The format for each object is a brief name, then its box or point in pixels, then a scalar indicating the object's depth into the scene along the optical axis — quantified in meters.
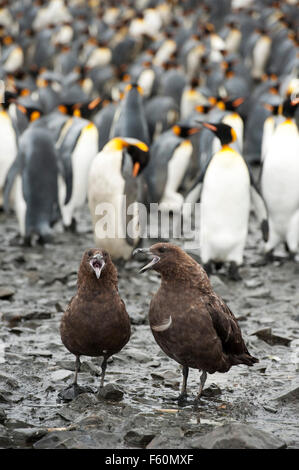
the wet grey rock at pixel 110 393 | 8.60
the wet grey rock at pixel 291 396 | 8.68
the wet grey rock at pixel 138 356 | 10.22
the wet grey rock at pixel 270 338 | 10.95
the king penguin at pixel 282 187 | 15.63
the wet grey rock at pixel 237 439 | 6.94
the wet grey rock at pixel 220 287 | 13.56
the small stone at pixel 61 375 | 9.23
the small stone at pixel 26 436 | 7.47
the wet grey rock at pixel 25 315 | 11.73
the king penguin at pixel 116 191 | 15.41
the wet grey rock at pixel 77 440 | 7.18
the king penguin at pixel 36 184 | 16.89
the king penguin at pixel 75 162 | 18.34
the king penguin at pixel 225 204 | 14.58
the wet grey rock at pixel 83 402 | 8.26
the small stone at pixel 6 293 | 12.96
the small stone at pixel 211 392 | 8.93
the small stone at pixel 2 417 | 7.91
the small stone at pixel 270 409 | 8.43
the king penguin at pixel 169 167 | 20.58
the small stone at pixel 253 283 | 14.23
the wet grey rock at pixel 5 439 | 7.39
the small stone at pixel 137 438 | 7.36
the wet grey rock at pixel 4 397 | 8.48
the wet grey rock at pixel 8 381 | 8.93
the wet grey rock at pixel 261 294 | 13.59
